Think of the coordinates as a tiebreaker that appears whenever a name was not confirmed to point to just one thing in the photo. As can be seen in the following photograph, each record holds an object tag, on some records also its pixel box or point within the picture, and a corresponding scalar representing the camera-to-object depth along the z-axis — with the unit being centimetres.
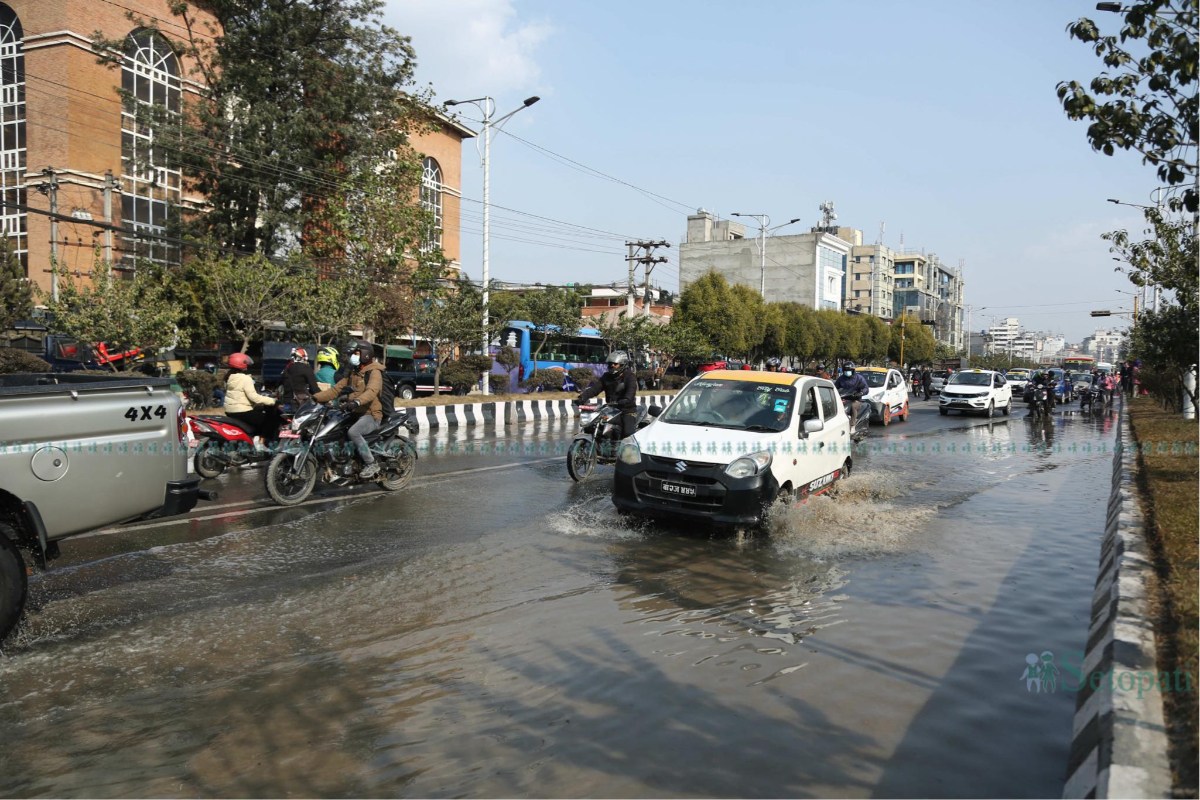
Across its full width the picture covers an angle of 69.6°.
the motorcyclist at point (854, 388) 1760
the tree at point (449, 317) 2866
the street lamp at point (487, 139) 3175
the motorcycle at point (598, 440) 1176
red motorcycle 1111
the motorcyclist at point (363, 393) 975
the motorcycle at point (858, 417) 1605
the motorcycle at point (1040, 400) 2603
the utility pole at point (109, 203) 3306
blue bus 3909
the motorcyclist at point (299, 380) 1138
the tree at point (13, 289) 2628
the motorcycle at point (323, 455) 934
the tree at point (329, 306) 2542
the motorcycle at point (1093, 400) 3419
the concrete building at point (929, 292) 13162
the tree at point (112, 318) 2225
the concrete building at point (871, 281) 12212
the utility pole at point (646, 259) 5300
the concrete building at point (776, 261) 10000
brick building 3666
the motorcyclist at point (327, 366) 1236
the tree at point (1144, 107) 686
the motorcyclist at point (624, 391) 1192
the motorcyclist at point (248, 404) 1114
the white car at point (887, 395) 2397
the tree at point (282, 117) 3209
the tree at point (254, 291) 2565
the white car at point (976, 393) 2814
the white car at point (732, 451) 784
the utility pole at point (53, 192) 3350
